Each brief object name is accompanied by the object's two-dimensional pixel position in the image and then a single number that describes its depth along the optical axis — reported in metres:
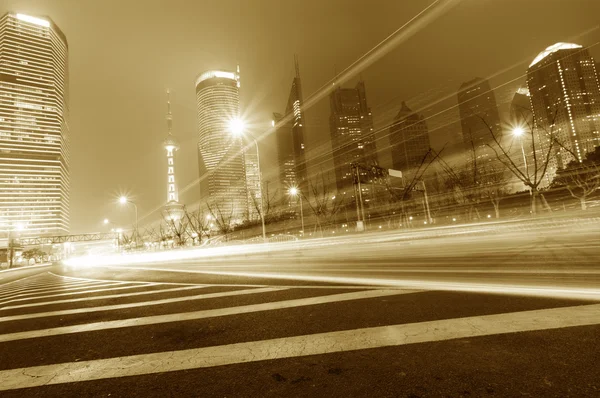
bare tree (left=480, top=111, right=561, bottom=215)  24.85
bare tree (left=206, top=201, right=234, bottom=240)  64.76
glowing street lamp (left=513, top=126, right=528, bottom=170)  27.36
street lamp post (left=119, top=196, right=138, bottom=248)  37.95
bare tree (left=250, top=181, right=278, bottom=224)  62.75
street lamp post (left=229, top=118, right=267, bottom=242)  22.92
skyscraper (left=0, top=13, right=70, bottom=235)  161.12
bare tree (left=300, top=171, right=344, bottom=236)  54.88
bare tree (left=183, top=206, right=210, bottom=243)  87.81
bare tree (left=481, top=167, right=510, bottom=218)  40.72
